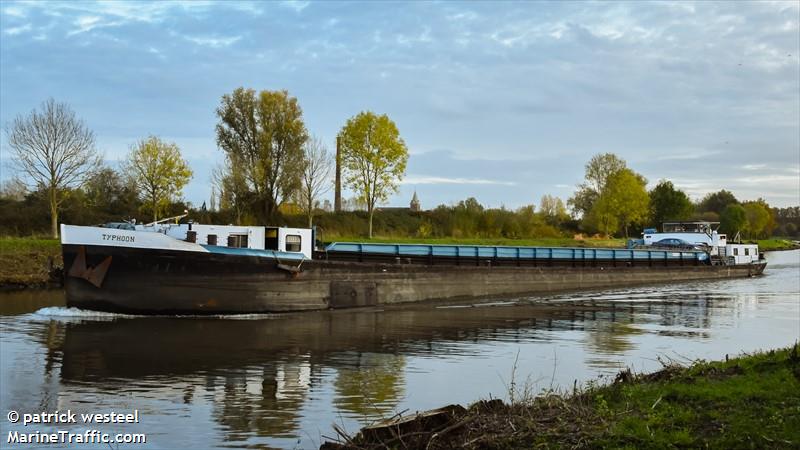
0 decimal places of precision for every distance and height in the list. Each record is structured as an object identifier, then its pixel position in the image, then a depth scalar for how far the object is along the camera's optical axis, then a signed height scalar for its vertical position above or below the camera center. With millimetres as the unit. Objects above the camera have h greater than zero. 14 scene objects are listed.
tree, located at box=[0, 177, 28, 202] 47416 +3310
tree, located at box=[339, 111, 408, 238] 49375 +6295
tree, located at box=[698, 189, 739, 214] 129375 +7661
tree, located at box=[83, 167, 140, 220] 46138 +2901
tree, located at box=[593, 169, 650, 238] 72750 +4216
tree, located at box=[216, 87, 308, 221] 48688 +7230
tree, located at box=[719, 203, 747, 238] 100812 +3151
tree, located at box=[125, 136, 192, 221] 44406 +4097
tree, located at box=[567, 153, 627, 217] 84625 +8450
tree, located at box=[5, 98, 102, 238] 38375 +4895
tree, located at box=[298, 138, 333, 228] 49156 +4240
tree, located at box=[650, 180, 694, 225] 86188 +4652
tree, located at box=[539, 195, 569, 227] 82000 +4270
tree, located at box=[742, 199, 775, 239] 108188 +3808
